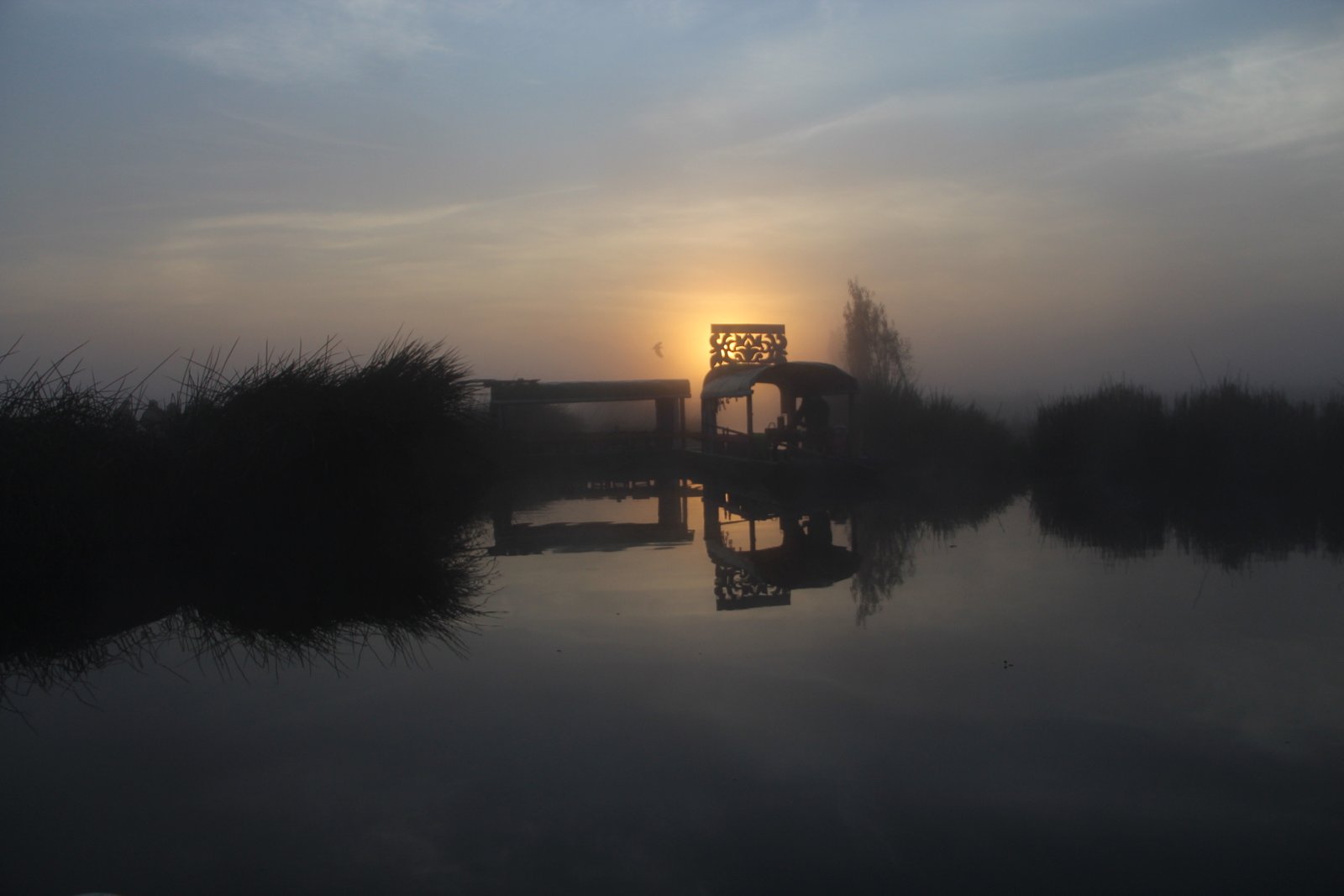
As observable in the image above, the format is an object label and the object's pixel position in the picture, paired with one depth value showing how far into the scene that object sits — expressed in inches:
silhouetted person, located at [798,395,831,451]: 866.8
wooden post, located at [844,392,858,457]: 865.5
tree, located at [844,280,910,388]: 1845.5
